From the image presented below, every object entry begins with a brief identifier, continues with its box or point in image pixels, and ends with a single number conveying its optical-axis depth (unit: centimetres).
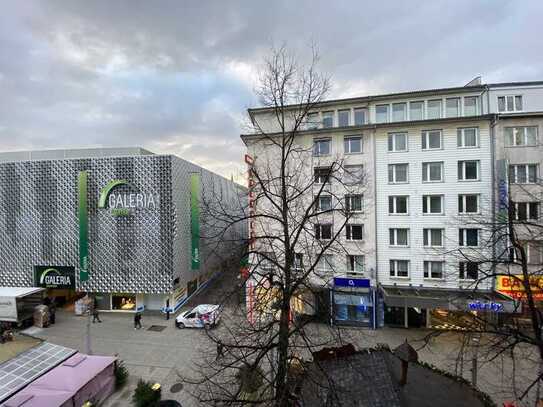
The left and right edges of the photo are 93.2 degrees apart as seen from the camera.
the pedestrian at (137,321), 1856
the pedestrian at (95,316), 1985
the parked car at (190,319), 1848
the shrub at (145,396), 1034
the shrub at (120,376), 1226
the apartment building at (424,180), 1647
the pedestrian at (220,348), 603
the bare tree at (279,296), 630
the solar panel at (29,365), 923
